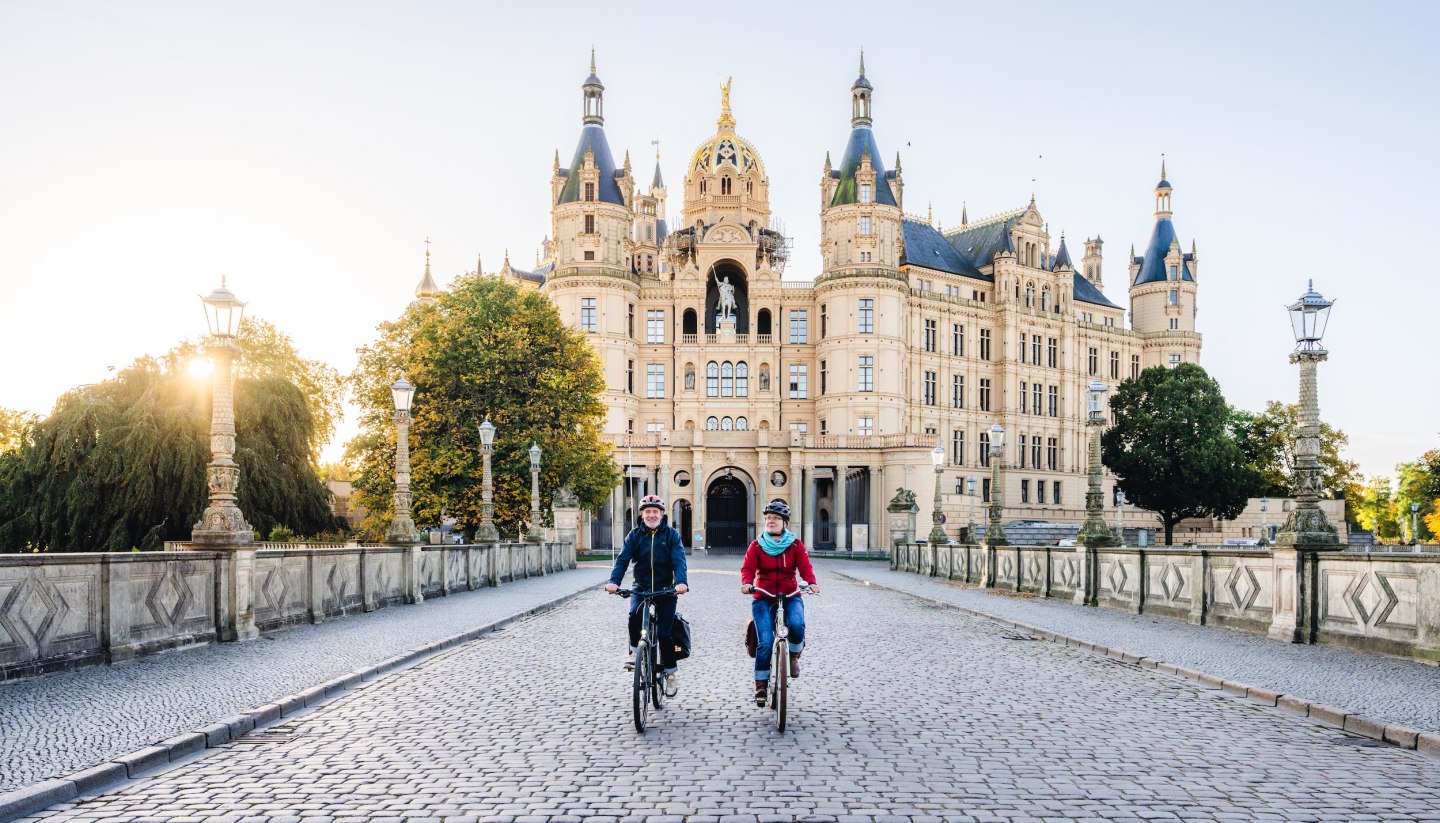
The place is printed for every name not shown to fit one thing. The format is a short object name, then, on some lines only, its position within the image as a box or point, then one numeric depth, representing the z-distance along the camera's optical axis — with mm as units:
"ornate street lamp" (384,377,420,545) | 22672
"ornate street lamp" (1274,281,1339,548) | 14344
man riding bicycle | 8969
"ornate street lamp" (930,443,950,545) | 36444
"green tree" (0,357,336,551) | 32844
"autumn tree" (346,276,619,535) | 38594
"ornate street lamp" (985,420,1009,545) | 29125
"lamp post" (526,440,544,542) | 35750
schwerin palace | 71938
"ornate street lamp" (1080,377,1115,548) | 21688
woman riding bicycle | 8914
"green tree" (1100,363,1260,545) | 72188
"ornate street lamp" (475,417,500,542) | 30281
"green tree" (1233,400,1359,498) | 85250
